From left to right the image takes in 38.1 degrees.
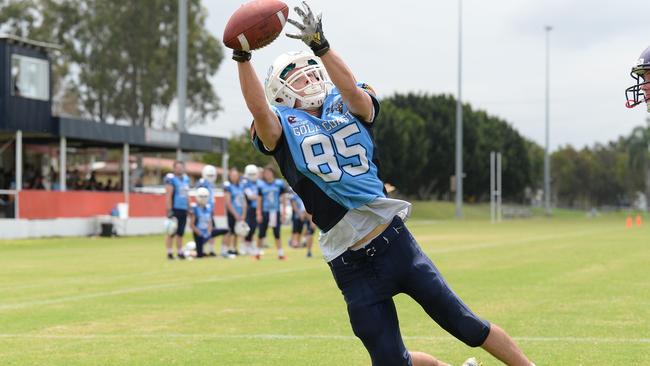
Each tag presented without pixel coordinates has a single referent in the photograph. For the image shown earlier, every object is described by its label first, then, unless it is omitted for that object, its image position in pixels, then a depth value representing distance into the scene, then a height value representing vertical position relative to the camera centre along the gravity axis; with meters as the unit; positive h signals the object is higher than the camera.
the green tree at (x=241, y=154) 74.31 +2.58
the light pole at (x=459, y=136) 64.50 +3.56
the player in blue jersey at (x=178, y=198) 21.12 -0.27
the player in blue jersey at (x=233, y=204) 22.92 -0.44
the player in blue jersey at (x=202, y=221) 21.98 -0.82
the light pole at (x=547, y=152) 80.69 +3.11
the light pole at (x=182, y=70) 42.03 +5.22
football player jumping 5.48 -0.09
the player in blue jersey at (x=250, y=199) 23.39 -0.31
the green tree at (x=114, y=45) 62.12 +9.43
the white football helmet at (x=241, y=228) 22.08 -0.99
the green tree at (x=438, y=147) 78.44 +3.77
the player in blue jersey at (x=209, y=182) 22.48 +0.09
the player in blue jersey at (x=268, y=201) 22.95 -0.35
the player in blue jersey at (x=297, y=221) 24.86 -0.93
